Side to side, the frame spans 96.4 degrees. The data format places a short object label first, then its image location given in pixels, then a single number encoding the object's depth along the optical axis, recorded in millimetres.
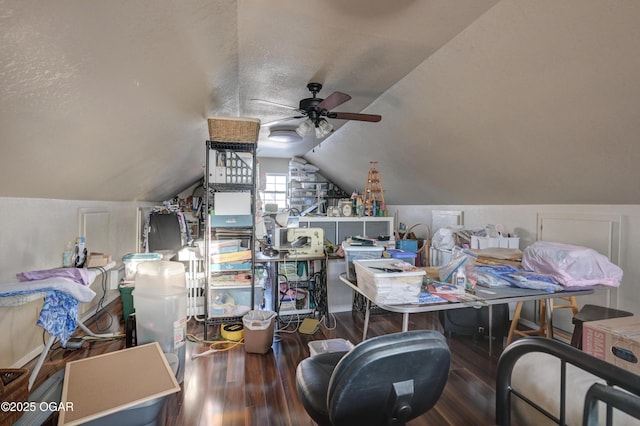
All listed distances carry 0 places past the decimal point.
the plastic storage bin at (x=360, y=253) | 2561
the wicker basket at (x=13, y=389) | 1353
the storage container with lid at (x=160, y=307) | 2039
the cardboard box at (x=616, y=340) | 1416
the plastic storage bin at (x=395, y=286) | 1649
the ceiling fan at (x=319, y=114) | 2814
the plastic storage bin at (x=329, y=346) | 2215
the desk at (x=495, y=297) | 1601
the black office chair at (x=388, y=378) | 902
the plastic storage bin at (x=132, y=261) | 3178
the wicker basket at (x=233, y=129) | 2756
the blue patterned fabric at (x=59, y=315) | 1721
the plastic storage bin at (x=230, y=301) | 2873
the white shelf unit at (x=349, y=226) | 3707
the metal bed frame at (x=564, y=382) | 639
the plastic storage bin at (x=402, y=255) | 2469
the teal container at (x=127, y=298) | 2965
